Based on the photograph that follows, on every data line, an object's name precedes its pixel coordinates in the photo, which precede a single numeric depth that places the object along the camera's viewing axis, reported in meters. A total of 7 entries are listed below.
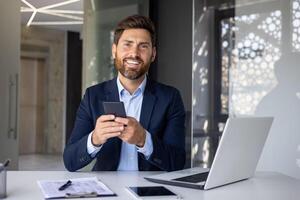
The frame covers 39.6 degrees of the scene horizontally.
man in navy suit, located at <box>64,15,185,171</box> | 1.65
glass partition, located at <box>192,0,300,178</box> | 3.73
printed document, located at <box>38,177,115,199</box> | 1.19
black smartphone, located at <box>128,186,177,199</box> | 1.20
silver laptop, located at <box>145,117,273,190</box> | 1.30
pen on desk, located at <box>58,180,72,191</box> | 1.26
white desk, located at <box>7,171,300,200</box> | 1.25
